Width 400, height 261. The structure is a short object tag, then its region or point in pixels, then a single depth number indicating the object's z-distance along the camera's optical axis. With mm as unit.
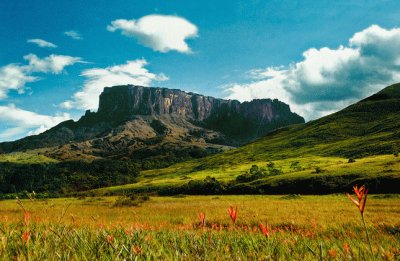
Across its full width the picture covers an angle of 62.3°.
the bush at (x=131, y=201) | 51562
